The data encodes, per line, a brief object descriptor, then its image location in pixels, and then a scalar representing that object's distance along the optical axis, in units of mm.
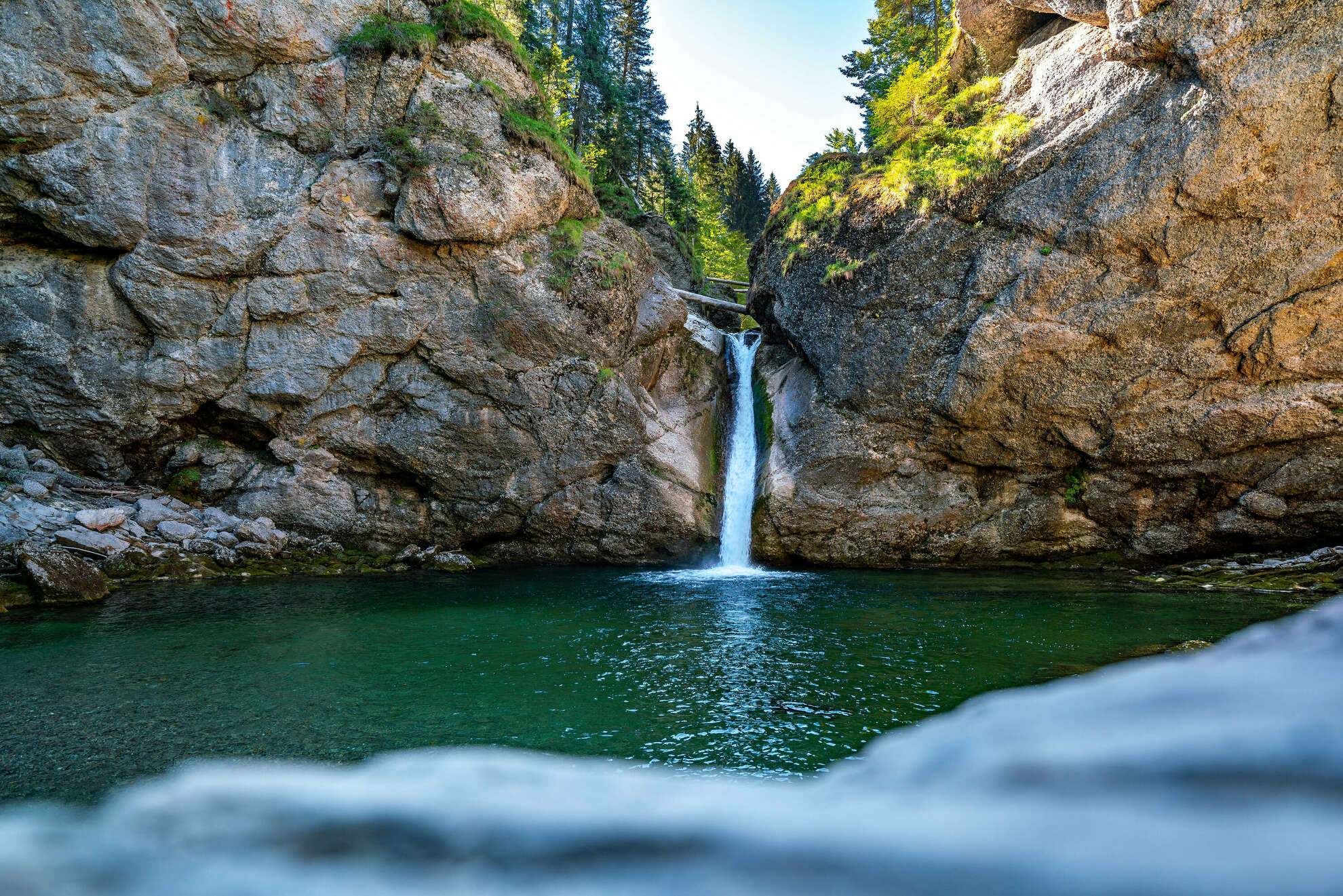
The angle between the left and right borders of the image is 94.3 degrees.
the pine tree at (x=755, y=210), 42031
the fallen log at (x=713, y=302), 21500
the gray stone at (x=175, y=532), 13203
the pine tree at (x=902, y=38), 21391
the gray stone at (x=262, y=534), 14062
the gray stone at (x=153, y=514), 13336
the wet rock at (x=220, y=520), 14164
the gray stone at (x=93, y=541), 11750
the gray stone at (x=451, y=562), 15516
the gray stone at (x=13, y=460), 13367
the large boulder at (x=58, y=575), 9789
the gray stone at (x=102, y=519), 12438
